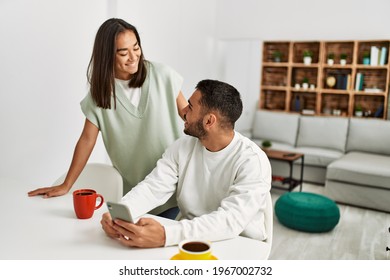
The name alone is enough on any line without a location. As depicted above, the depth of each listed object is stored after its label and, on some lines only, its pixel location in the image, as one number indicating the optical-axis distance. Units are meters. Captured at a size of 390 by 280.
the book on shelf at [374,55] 3.81
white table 0.98
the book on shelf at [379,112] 3.95
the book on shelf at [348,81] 4.25
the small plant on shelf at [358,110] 4.20
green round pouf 2.74
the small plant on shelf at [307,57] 4.66
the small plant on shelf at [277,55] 4.88
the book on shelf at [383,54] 3.76
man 1.16
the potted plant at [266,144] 4.02
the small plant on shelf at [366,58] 4.03
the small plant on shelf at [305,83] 4.72
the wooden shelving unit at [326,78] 4.02
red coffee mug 1.17
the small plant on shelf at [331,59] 4.47
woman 1.46
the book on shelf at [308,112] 4.64
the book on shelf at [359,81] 4.11
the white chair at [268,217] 1.22
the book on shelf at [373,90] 3.94
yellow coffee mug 0.83
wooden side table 3.67
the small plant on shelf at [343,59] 4.34
